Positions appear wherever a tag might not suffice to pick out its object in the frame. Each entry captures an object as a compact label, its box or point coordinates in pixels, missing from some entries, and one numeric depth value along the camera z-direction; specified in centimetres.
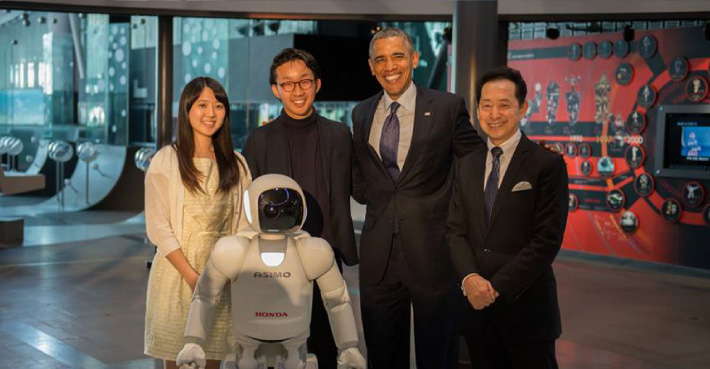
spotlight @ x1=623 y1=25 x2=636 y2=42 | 945
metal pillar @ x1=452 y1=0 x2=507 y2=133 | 509
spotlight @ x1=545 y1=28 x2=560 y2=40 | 982
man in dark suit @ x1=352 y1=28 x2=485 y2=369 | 363
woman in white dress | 351
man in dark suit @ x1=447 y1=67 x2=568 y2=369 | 304
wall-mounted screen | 897
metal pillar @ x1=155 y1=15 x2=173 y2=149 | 835
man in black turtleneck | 360
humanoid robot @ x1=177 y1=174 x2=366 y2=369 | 305
